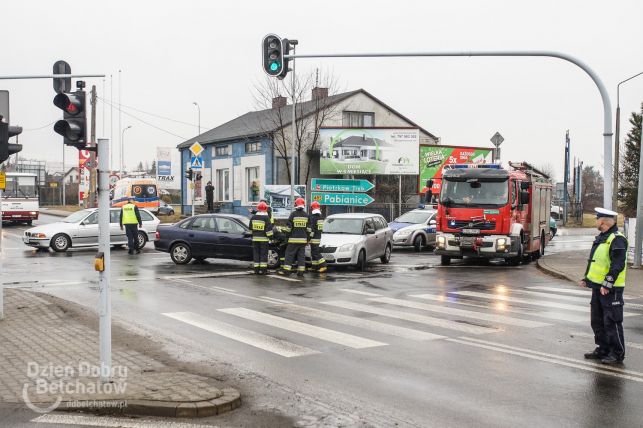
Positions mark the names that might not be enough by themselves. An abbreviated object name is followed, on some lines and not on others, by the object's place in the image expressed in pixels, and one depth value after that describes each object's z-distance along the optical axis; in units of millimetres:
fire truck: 19594
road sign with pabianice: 31781
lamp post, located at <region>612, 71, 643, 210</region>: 30297
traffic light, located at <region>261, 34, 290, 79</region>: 16375
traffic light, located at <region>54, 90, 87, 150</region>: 6695
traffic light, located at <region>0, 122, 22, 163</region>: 8961
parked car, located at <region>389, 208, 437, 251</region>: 26234
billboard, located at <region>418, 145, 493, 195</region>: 40344
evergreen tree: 52406
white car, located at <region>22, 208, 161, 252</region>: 23047
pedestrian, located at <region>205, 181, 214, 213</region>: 38781
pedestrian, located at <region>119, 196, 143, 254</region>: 22781
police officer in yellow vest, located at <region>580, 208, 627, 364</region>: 7914
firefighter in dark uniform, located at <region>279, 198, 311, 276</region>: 16856
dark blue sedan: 19203
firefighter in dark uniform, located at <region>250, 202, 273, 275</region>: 17391
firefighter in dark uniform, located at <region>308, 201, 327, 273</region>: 17234
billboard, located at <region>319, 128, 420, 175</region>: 37594
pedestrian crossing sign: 28234
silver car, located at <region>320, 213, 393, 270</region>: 18375
